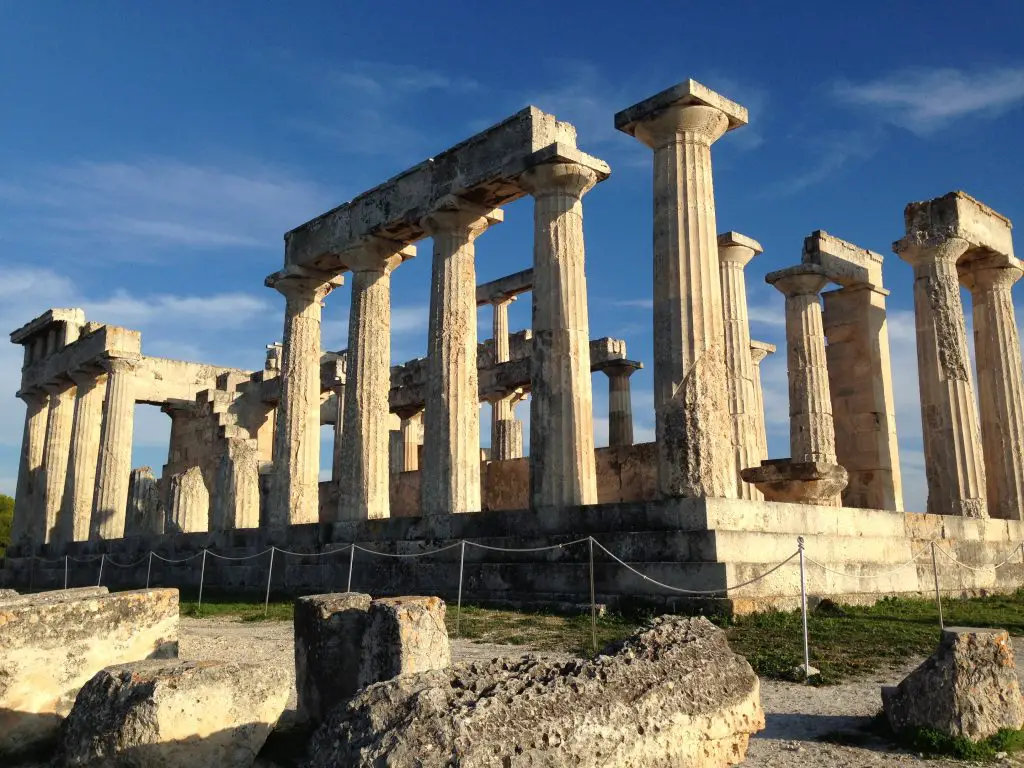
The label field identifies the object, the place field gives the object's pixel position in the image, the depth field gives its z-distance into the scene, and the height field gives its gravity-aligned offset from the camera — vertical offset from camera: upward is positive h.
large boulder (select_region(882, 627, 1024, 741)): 5.71 -0.89
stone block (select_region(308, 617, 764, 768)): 3.98 -0.76
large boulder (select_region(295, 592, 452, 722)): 5.87 -0.60
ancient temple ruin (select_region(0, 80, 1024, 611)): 12.82 +2.50
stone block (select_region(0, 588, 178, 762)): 6.06 -0.64
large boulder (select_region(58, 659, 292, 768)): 5.00 -0.90
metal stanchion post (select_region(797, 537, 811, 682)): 7.92 -0.89
